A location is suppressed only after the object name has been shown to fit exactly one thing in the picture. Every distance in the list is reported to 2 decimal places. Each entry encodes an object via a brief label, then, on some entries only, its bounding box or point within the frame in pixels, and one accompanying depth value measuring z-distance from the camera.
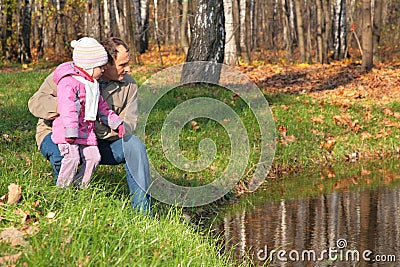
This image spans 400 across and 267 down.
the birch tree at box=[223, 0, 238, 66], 21.80
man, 5.76
